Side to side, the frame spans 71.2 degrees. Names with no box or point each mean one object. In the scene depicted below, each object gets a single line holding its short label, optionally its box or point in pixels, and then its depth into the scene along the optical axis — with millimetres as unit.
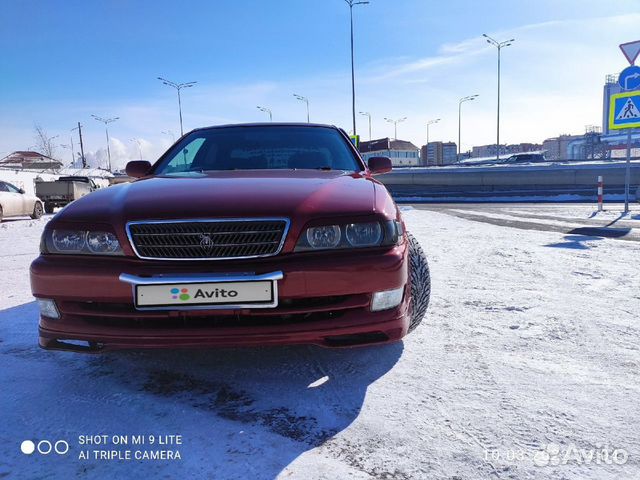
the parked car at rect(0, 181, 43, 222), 12859
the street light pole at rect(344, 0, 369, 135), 27219
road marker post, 10921
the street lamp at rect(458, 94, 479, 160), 56969
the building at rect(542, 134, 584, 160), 100562
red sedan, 1962
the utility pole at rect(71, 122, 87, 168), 64312
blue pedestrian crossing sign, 9570
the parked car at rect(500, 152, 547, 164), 34156
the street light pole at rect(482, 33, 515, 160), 38062
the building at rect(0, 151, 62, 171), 66438
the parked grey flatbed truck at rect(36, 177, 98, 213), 17906
